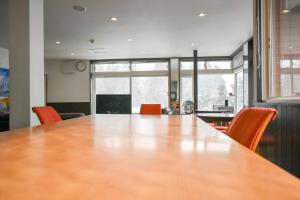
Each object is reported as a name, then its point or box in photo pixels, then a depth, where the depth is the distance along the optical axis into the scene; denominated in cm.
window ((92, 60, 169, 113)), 864
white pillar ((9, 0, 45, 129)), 295
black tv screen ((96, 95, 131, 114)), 402
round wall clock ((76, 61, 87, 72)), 874
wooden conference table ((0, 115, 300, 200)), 42
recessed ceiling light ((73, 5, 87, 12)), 388
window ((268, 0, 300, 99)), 236
